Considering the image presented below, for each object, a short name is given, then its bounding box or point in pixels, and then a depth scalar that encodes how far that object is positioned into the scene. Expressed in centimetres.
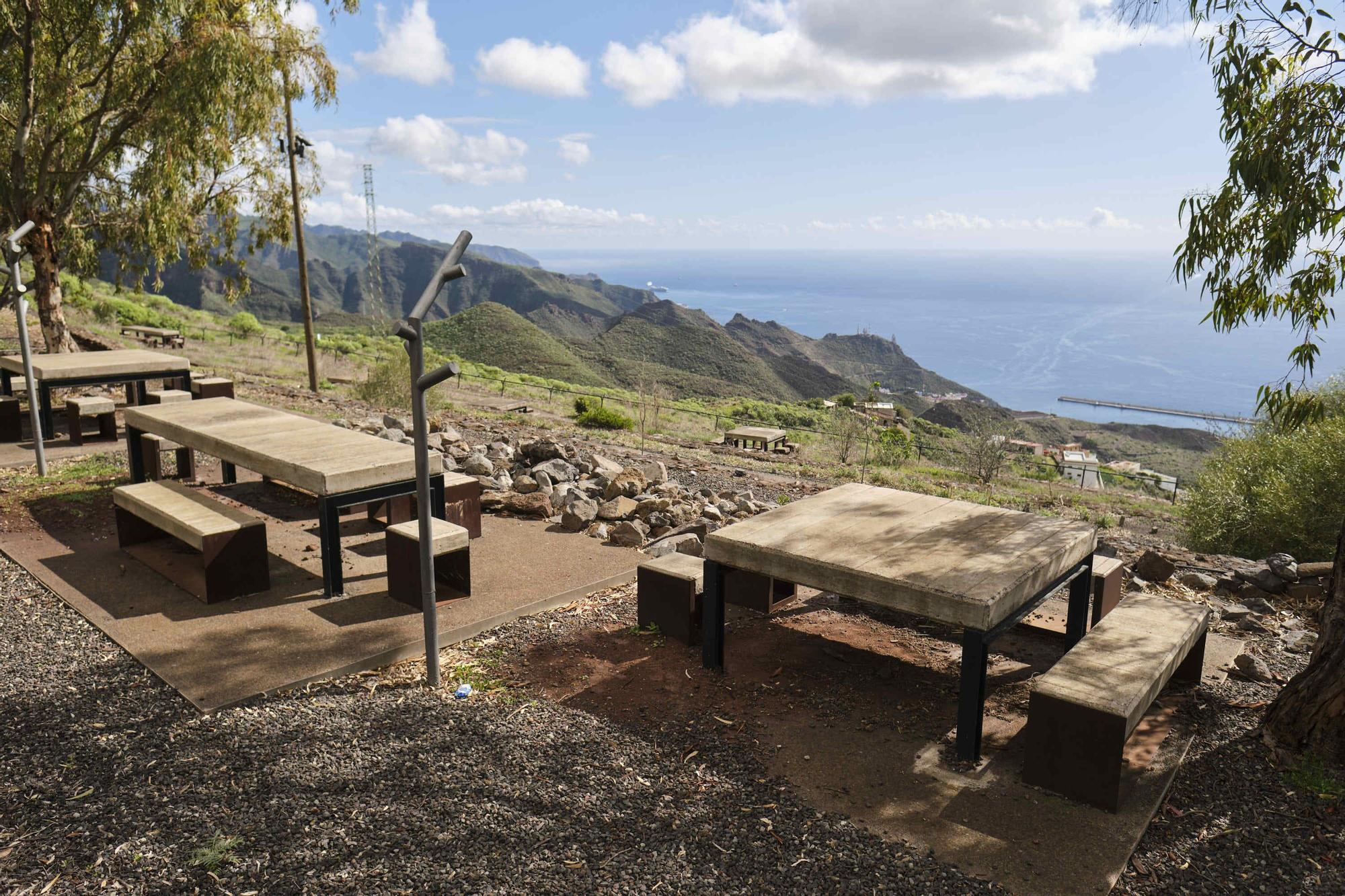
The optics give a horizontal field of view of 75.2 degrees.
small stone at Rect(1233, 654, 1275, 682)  425
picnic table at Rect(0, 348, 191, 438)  863
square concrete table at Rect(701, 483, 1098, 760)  337
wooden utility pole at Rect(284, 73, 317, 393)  1444
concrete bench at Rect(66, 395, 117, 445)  907
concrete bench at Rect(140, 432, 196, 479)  755
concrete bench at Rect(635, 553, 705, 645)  459
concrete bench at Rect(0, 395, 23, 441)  923
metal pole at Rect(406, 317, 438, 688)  367
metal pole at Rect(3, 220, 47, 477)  733
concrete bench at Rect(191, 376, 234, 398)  968
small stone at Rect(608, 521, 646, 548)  631
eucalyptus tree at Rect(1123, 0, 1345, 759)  352
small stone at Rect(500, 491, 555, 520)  689
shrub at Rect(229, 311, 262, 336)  3238
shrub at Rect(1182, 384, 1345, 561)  820
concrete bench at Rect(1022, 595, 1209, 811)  310
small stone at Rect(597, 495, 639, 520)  675
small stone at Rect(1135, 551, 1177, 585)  609
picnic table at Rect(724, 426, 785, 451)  1747
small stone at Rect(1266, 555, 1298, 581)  596
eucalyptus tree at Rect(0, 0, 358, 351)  1077
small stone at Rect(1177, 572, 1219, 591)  596
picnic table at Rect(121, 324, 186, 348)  2117
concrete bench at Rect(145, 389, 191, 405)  865
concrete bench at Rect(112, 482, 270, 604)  501
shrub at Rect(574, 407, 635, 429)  1712
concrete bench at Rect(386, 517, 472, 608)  500
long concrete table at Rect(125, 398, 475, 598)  503
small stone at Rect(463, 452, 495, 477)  776
